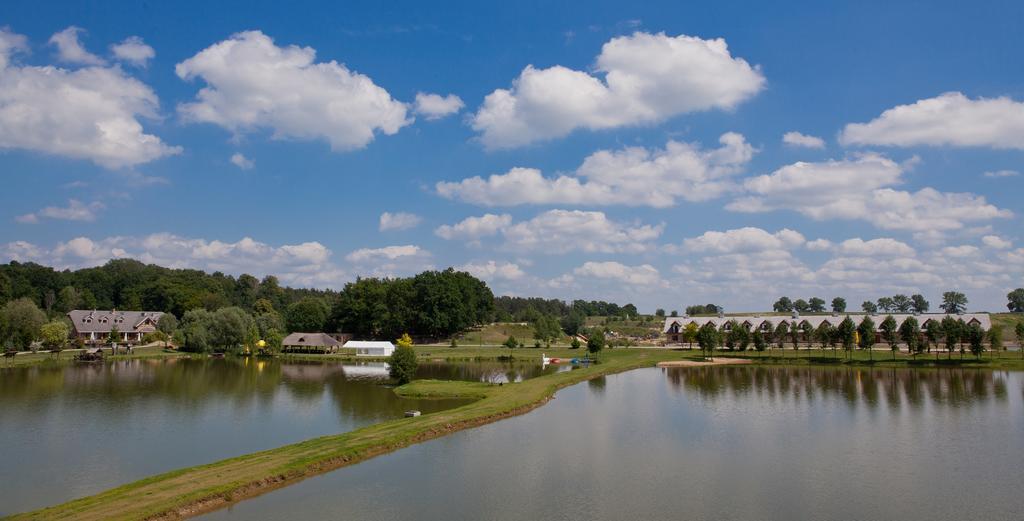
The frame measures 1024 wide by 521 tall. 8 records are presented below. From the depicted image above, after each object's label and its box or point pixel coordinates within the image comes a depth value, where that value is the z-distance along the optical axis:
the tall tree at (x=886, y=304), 177.00
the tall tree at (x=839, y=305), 183.75
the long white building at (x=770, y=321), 98.51
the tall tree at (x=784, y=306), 196.88
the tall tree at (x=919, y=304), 175.38
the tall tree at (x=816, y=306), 196.38
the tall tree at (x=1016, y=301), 165.75
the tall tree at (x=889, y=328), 86.04
